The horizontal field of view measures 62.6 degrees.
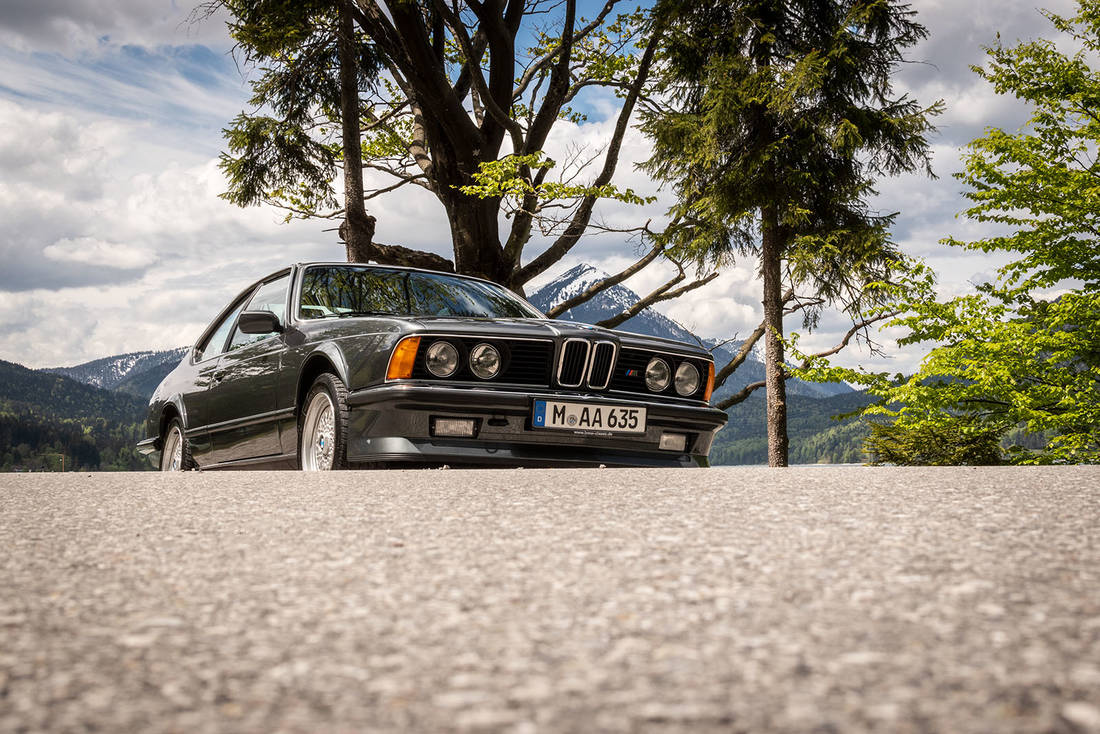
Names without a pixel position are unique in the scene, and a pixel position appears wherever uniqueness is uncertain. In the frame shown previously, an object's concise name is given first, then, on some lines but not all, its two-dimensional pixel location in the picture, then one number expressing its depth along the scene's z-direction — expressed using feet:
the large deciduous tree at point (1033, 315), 38.04
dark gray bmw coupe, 16.44
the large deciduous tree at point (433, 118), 45.91
